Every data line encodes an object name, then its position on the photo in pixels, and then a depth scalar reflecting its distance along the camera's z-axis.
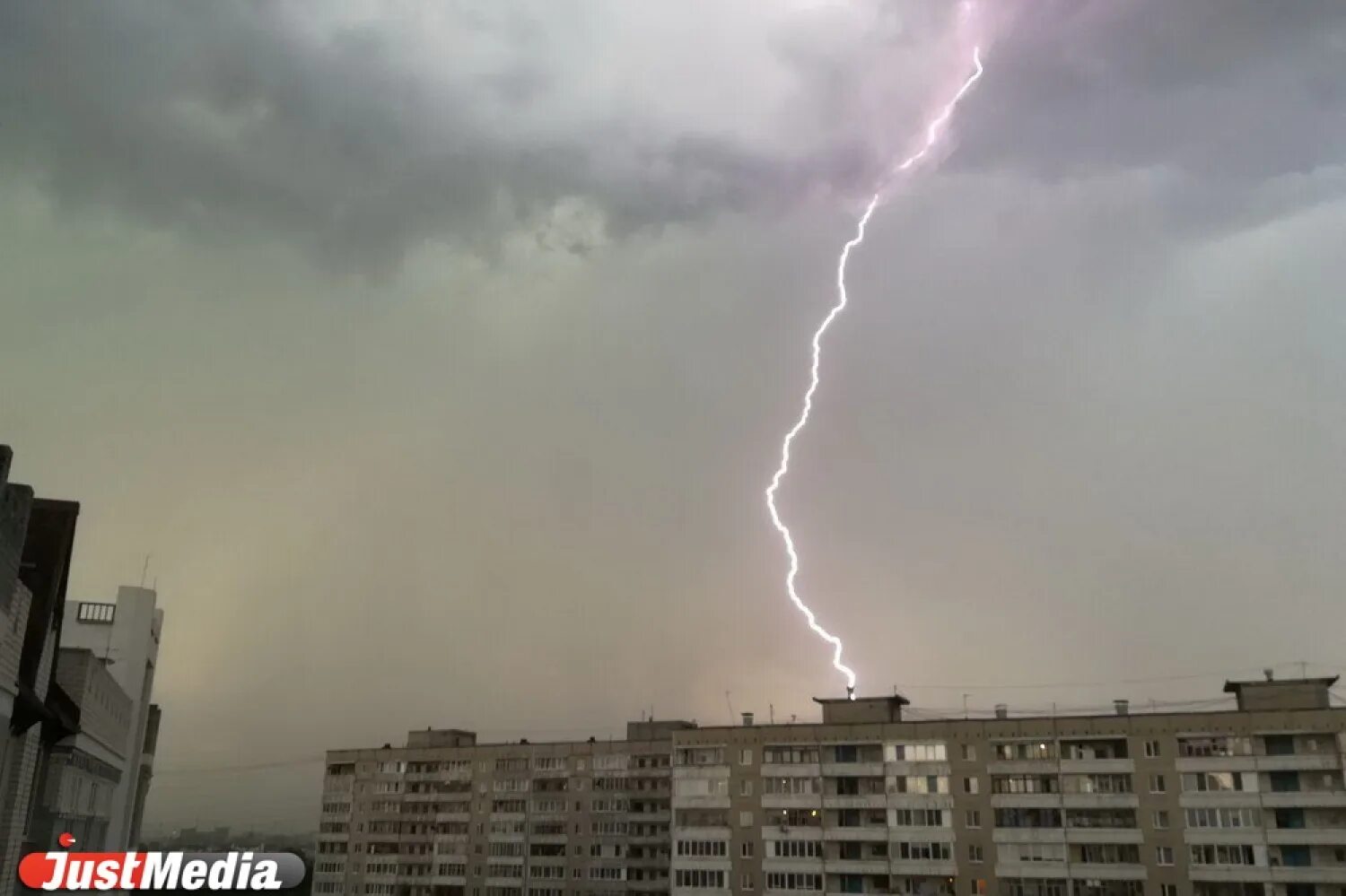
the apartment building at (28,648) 23.36
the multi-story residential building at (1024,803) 54.72
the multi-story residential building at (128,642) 61.88
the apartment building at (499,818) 81.06
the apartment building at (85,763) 35.59
